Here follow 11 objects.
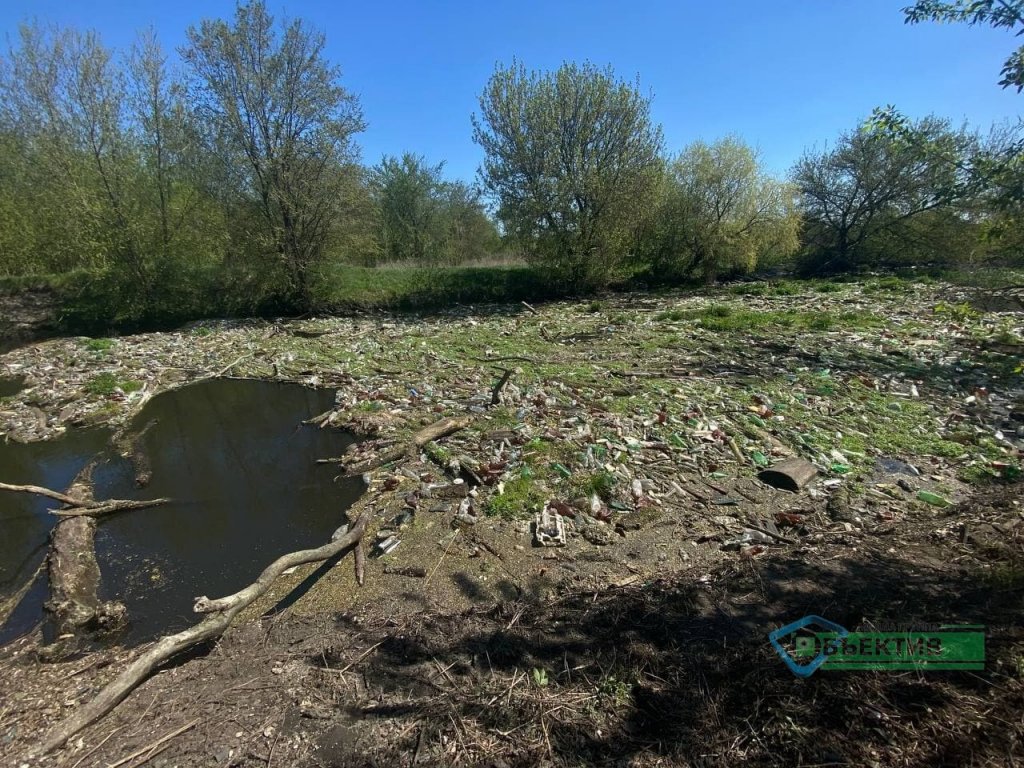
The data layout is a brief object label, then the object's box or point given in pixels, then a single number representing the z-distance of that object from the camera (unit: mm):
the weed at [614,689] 3000
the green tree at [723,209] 22297
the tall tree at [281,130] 16203
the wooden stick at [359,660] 3450
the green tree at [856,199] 23078
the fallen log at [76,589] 4445
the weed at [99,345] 14645
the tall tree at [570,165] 20094
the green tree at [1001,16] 3795
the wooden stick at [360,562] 4908
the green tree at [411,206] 35969
